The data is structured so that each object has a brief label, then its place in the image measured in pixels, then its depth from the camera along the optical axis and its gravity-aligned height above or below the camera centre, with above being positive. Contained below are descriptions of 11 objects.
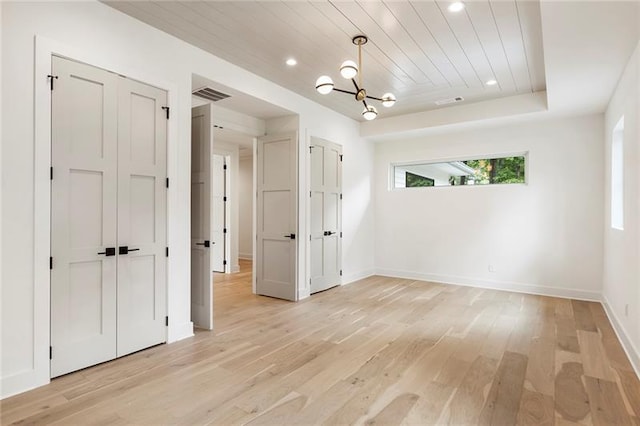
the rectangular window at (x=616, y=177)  4.13 +0.46
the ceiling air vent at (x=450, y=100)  5.30 +1.77
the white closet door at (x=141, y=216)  3.12 -0.02
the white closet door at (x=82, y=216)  2.71 -0.02
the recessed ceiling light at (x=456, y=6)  2.89 +1.75
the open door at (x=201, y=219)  3.90 -0.06
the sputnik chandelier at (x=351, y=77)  3.03 +1.23
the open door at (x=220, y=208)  7.65 +0.12
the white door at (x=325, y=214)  5.55 +0.00
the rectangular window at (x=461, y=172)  5.88 +0.77
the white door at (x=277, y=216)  5.20 -0.04
